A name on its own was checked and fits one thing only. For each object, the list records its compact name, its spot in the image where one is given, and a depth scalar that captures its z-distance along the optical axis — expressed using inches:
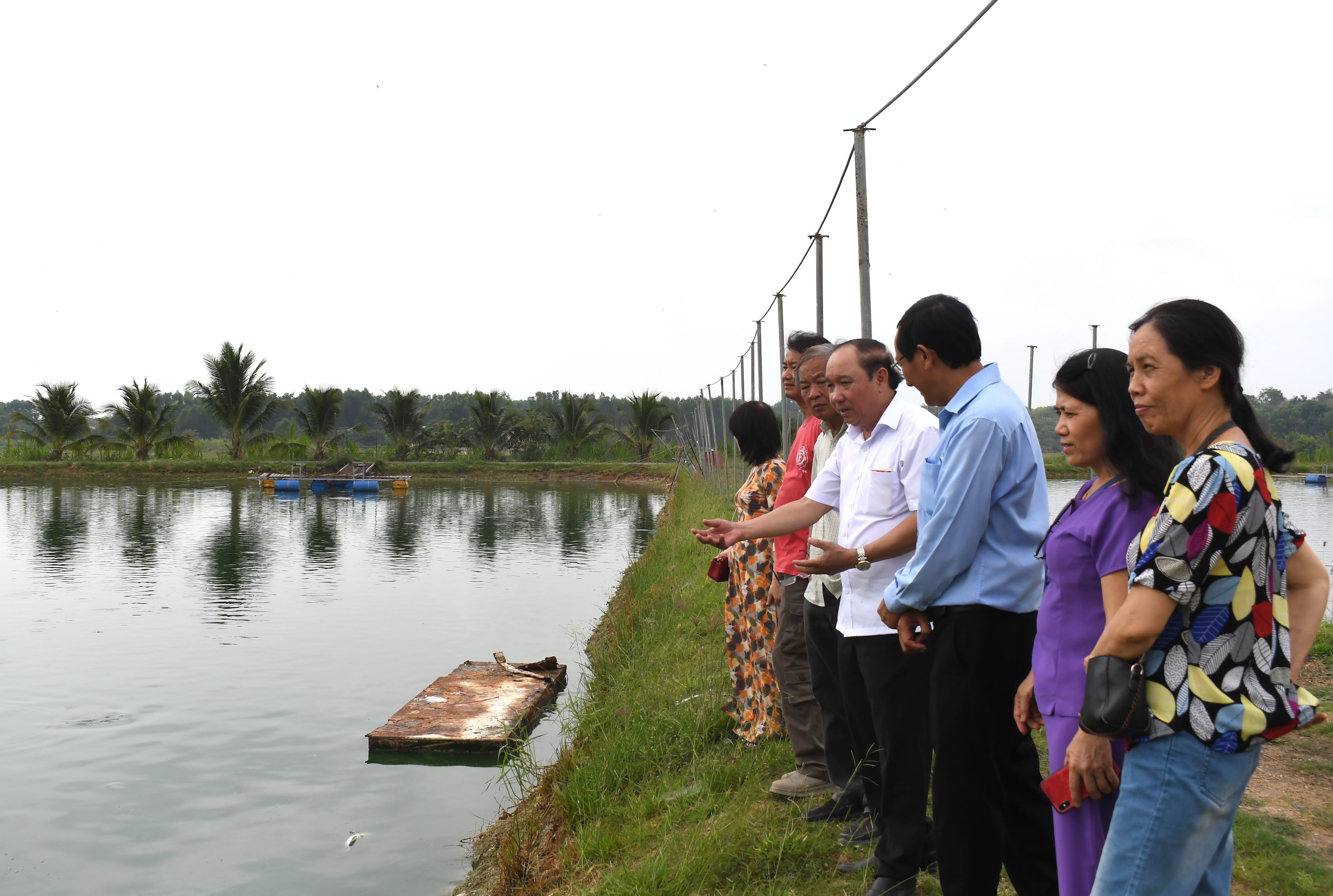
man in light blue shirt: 80.8
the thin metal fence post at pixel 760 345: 480.8
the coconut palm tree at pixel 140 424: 1424.7
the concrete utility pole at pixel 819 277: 280.4
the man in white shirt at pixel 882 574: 92.8
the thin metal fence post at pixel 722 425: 588.9
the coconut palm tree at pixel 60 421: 1398.9
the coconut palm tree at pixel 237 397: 1465.3
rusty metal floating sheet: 229.1
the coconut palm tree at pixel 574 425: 1630.2
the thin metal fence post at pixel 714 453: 657.6
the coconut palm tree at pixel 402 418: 1549.0
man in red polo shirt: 130.3
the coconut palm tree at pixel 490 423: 1578.5
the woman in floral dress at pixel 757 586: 149.2
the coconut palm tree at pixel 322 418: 1475.1
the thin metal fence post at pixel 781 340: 394.5
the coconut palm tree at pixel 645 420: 1598.2
